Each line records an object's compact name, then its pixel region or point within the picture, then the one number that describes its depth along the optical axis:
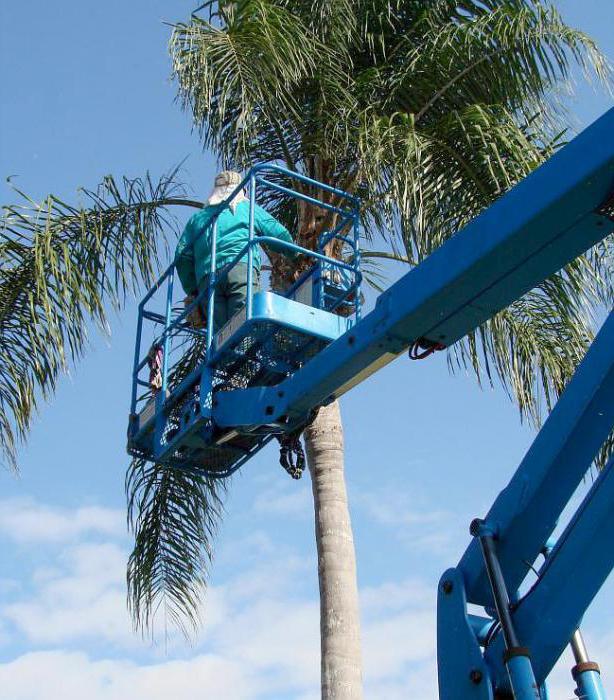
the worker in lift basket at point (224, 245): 6.85
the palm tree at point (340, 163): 8.30
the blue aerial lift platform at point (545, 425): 4.28
